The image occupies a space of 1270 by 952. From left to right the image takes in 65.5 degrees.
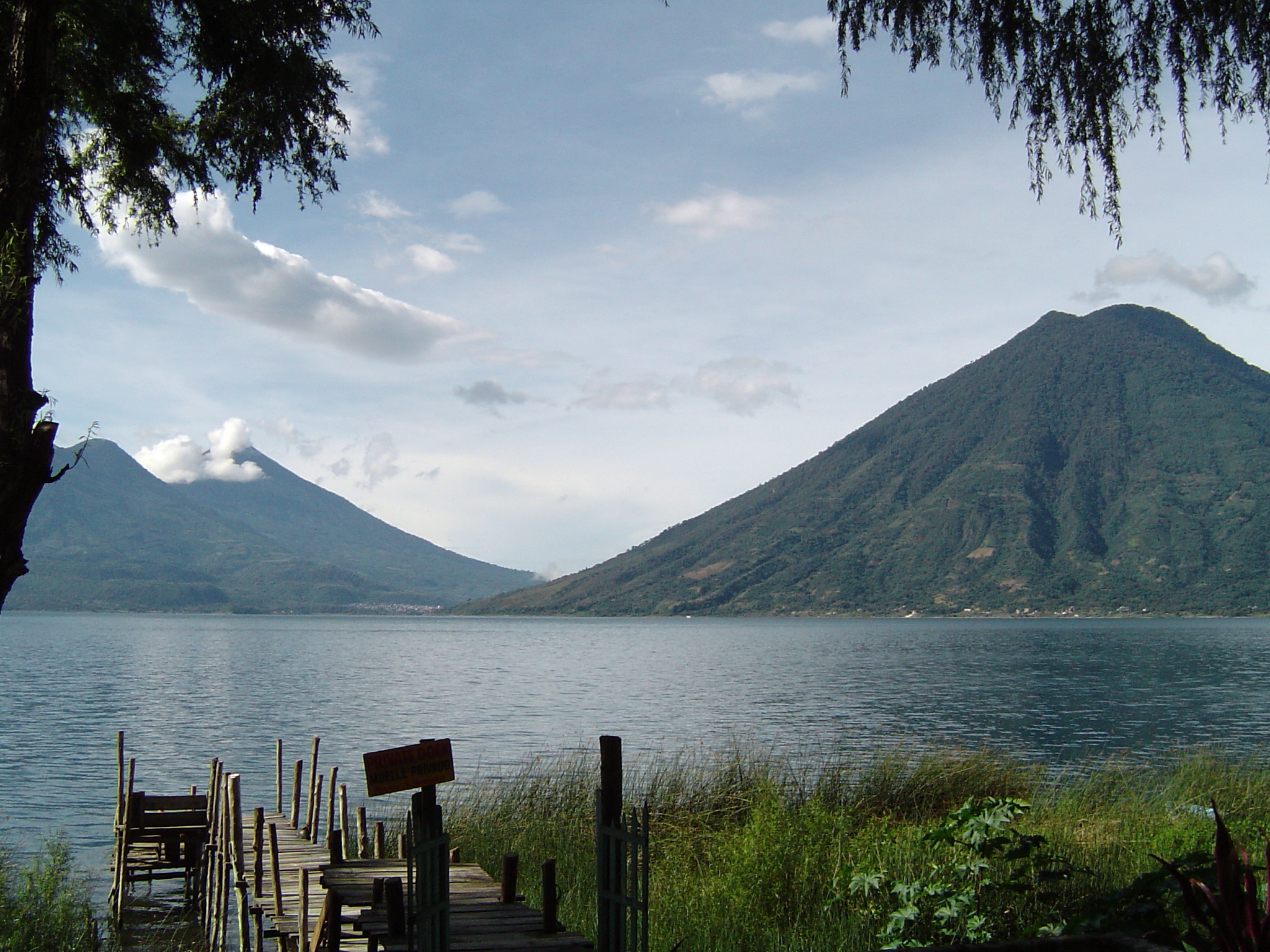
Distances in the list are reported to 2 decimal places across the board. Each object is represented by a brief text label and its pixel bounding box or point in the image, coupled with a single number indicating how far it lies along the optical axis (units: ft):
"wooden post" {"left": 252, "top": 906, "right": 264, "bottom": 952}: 36.55
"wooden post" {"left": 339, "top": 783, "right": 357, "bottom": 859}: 45.55
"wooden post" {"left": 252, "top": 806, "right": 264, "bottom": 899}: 37.43
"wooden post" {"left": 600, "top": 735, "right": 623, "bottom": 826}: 17.83
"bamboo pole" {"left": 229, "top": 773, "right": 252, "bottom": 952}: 39.19
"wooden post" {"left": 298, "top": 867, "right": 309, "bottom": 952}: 30.04
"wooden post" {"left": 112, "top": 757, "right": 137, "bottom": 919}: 49.24
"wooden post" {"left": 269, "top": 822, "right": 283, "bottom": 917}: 33.65
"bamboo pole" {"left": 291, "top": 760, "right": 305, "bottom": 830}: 48.85
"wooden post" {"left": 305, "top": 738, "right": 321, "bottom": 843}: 45.78
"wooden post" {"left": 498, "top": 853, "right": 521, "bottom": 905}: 24.52
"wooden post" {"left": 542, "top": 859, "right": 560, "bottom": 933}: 22.20
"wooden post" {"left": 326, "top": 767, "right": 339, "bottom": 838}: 38.07
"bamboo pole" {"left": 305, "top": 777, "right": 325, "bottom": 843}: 44.70
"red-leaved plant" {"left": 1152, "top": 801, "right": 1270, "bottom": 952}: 11.96
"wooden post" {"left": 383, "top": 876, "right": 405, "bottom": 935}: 20.43
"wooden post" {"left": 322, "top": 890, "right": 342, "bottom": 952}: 22.74
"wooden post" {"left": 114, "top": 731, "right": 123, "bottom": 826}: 52.00
